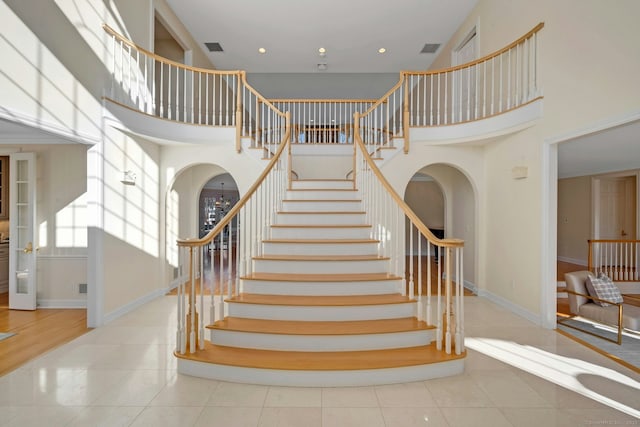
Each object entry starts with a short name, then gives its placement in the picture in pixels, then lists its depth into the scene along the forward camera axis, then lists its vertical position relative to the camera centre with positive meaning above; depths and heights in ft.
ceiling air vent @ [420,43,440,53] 25.46 +13.40
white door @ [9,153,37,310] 16.01 -0.82
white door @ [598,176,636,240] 28.23 +0.99
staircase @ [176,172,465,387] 8.98 -3.35
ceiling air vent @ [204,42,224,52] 25.31 +13.34
